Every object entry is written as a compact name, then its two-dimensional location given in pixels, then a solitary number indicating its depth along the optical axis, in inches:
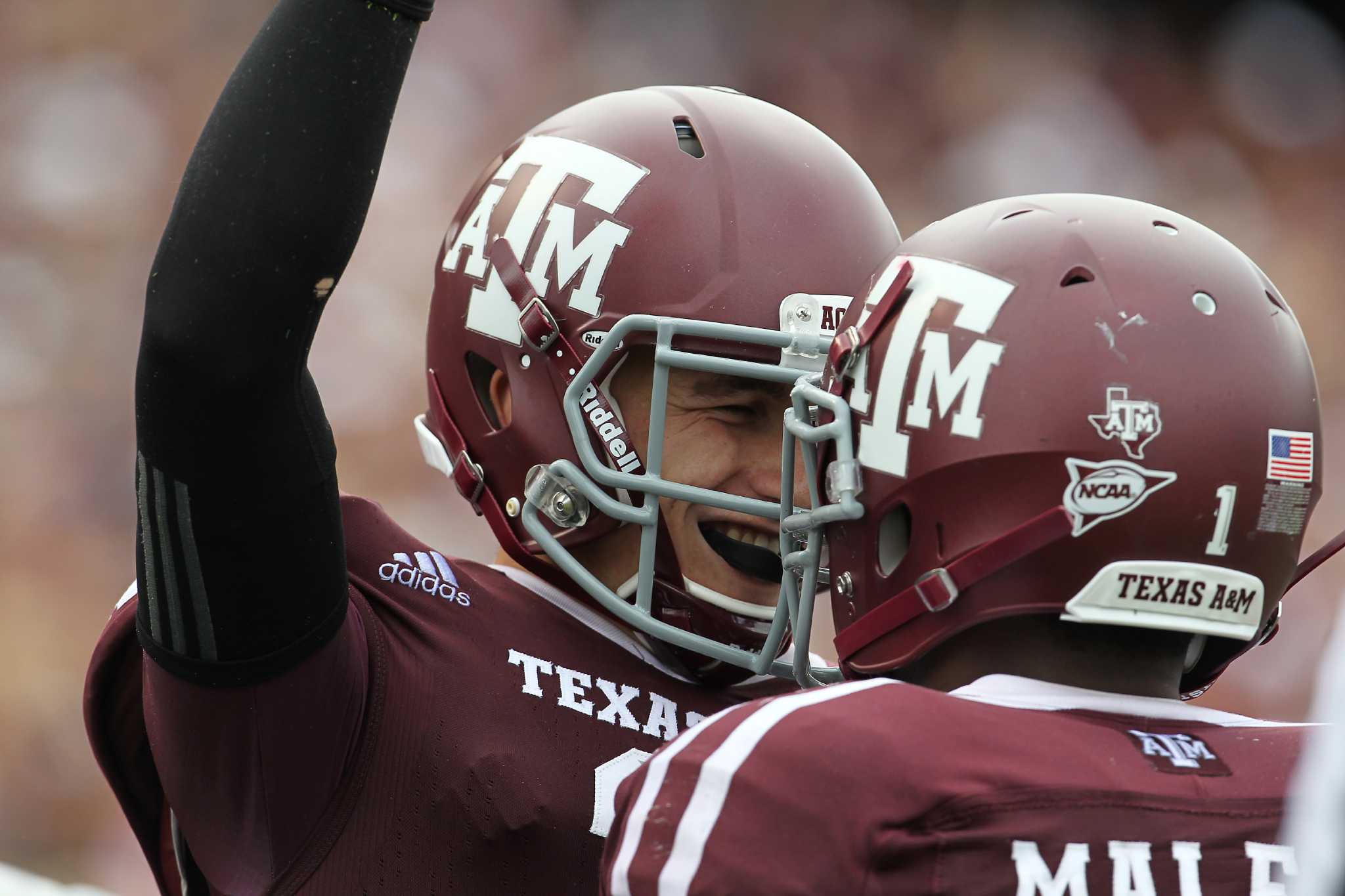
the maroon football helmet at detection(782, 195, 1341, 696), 324.2
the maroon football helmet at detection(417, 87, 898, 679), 338.4
